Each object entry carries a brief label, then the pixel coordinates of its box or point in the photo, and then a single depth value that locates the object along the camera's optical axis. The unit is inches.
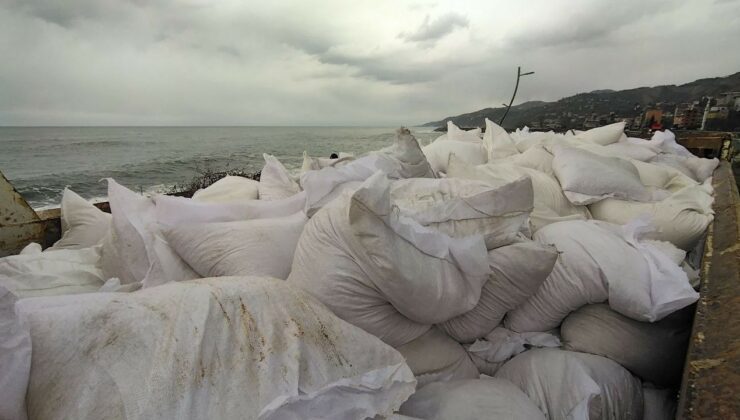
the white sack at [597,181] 89.7
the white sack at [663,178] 108.3
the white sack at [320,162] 95.2
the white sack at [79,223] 73.9
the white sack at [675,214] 76.4
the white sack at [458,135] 163.0
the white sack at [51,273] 52.3
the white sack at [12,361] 25.4
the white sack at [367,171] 67.9
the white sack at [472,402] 38.6
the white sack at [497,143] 130.7
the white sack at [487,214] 53.1
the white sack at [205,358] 27.8
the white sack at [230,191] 85.0
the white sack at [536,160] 105.7
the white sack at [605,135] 151.6
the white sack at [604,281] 48.8
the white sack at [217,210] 60.2
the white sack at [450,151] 122.0
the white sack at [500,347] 53.7
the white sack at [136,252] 55.8
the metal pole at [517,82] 416.8
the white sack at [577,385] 43.3
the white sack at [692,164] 137.3
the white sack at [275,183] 85.6
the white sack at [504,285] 49.6
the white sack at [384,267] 41.2
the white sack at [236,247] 54.0
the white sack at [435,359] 48.4
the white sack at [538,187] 76.9
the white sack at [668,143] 162.9
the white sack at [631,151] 127.1
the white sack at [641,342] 49.4
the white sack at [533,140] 116.1
